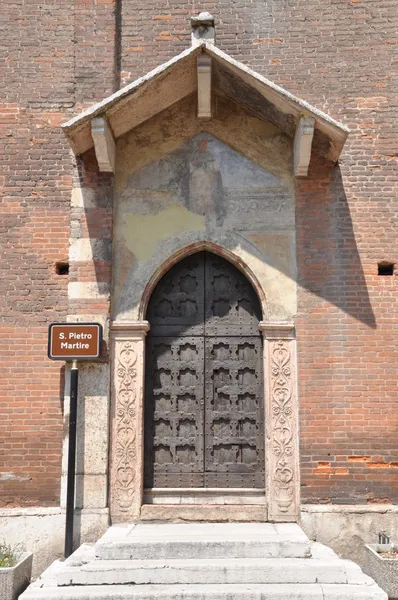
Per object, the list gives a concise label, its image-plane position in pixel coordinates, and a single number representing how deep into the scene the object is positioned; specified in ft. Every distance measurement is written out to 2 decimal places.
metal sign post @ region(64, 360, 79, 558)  22.12
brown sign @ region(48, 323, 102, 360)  23.21
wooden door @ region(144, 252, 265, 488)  24.52
